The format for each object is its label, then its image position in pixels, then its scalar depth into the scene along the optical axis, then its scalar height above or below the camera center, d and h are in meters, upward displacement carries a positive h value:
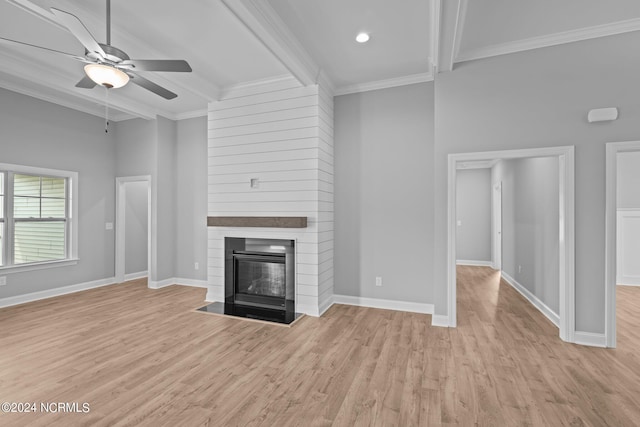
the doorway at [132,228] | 5.78 -0.28
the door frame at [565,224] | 3.04 -0.09
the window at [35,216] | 4.39 -0.04
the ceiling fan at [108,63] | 2.30 +1.26
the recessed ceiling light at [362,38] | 3.15 +1.90
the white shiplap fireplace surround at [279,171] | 3.95 +0.61
